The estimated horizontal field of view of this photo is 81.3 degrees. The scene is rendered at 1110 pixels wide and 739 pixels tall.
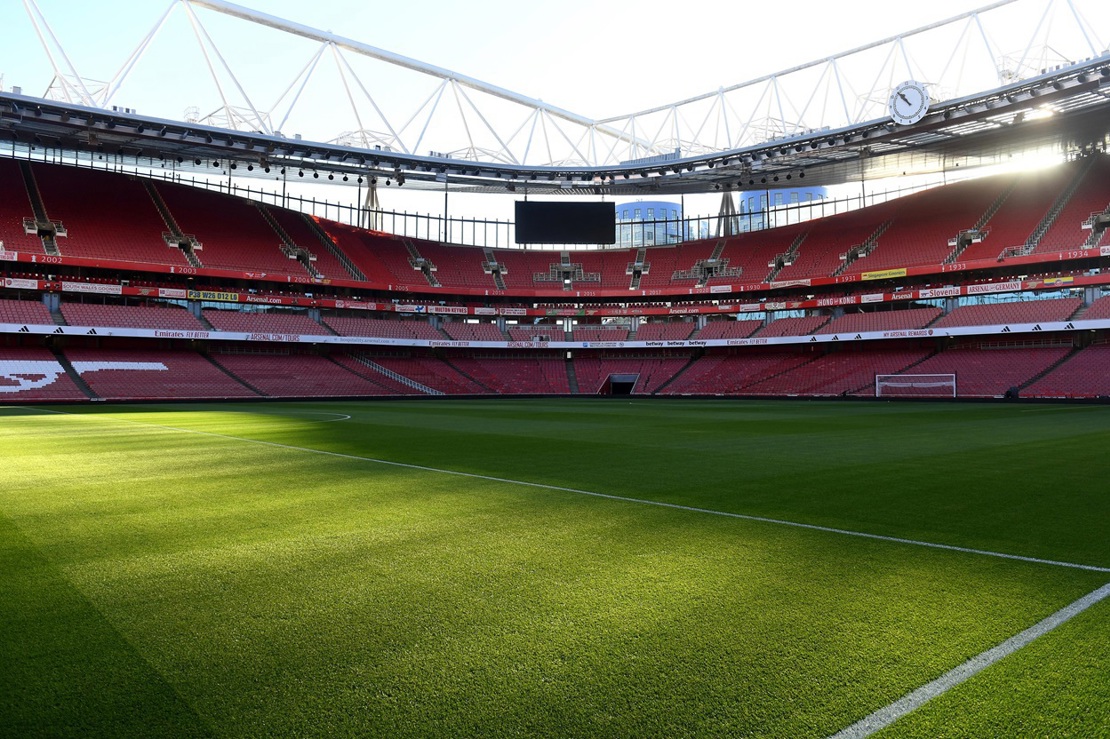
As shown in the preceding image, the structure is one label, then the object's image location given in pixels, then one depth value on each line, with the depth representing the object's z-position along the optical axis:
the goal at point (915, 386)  45.25
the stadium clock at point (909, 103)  41.00
